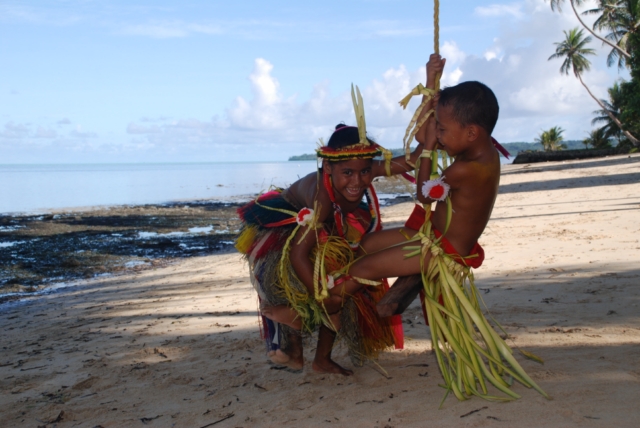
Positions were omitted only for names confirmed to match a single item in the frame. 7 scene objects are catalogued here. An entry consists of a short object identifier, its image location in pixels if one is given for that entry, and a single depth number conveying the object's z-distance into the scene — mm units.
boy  2977
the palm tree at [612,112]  42500
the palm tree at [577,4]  36094
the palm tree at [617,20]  33125
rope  3309
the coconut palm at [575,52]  47169
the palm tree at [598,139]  46184
